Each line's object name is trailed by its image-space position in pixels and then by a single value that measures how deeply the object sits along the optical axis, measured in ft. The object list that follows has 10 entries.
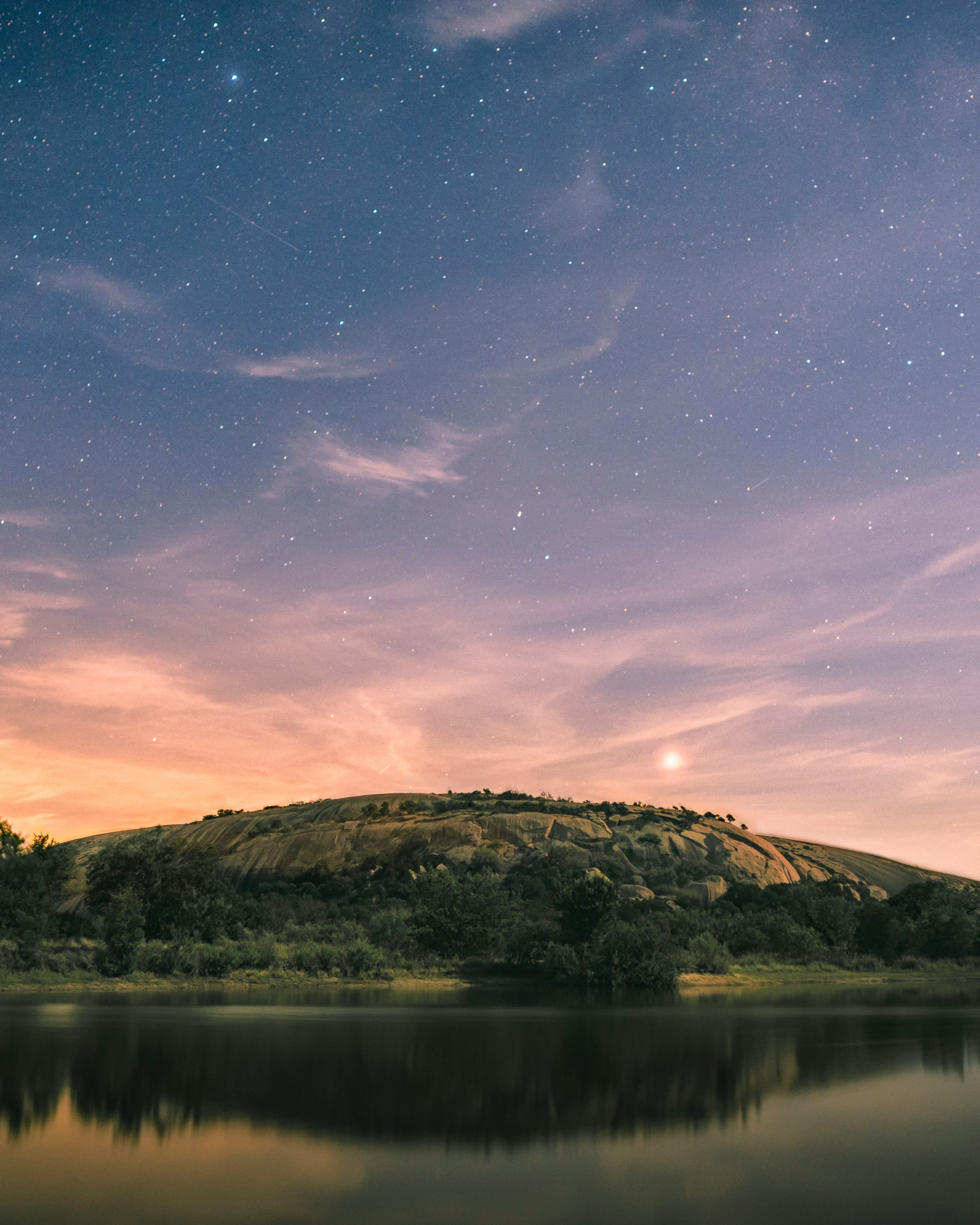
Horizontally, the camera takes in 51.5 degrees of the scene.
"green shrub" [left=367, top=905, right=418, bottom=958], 238.89
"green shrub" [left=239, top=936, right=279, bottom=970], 202.18
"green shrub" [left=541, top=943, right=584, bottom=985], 202.90
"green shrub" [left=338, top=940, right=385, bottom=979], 207.31
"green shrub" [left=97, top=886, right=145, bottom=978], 189.98
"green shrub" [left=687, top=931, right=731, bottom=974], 229.04
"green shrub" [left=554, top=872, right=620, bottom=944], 220.23
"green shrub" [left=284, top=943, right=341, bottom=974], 206.18
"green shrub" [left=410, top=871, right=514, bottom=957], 235.61
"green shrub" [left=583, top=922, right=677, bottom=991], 190.90
